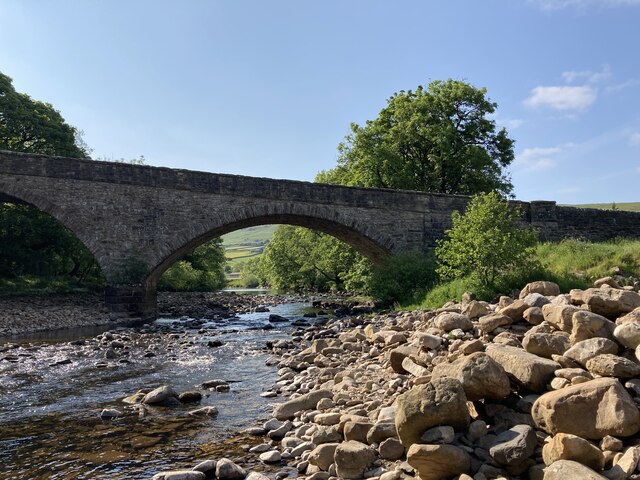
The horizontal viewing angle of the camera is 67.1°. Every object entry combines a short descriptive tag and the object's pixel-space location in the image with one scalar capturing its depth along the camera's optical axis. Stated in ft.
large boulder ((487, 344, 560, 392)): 16.52
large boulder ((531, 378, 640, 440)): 13.73
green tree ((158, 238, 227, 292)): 129.70
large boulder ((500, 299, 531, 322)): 22.74
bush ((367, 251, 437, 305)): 59.16
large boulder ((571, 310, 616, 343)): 18.16
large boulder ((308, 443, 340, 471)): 15.93
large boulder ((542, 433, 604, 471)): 12.92
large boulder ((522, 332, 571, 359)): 18.12
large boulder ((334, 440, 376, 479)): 15.20
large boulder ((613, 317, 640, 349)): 17.11
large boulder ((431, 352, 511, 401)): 16.07
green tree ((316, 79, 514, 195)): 90.68
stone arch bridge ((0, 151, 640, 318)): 60.54
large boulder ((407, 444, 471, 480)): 13.92
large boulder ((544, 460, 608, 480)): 11.93
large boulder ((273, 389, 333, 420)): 21.18
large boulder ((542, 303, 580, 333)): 19.42
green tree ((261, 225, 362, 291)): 128.16
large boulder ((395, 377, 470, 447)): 14.92
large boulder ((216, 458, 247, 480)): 15.75
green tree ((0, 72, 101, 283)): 84.94
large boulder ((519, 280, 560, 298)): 26.55
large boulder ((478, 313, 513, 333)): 22.36
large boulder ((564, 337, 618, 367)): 16.79
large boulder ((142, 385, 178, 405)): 24.52
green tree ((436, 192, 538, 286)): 43.29
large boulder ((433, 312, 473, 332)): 24.31
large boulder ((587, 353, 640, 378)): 15.70
